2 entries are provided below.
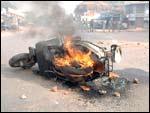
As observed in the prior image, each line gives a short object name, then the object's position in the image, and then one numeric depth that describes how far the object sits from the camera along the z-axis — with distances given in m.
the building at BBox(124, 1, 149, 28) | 26.80
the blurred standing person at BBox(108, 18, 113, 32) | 23.73
